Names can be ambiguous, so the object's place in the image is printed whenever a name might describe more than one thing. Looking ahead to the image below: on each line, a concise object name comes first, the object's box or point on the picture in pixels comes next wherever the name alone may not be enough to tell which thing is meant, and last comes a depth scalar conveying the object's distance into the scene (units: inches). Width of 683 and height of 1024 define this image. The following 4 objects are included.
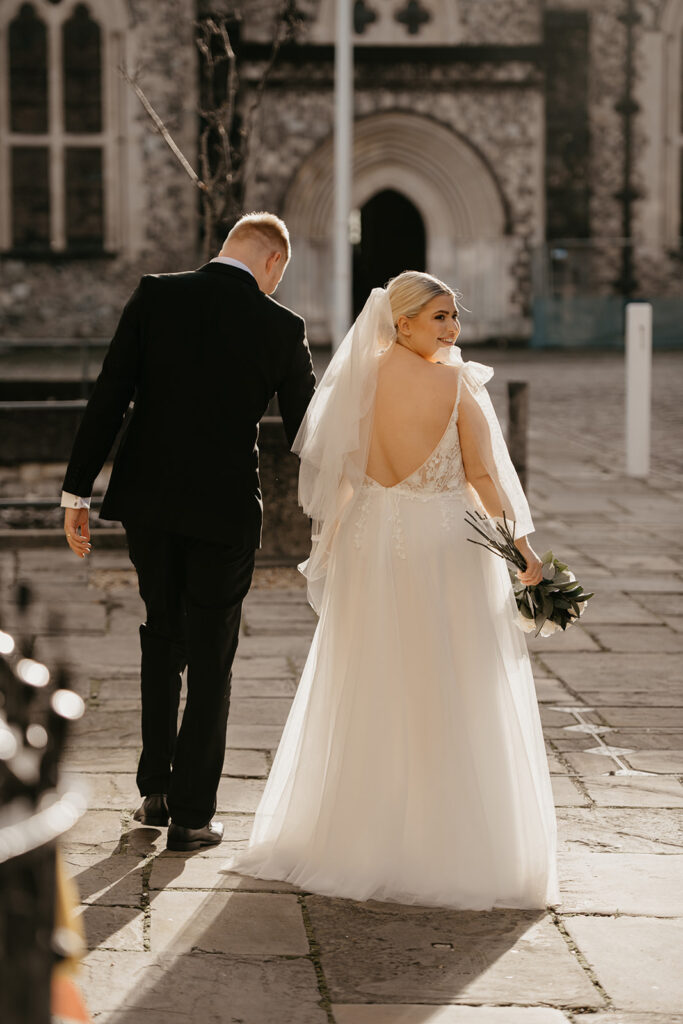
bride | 261.5
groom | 279.2
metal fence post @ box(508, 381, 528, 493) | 673.2
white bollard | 805.5
